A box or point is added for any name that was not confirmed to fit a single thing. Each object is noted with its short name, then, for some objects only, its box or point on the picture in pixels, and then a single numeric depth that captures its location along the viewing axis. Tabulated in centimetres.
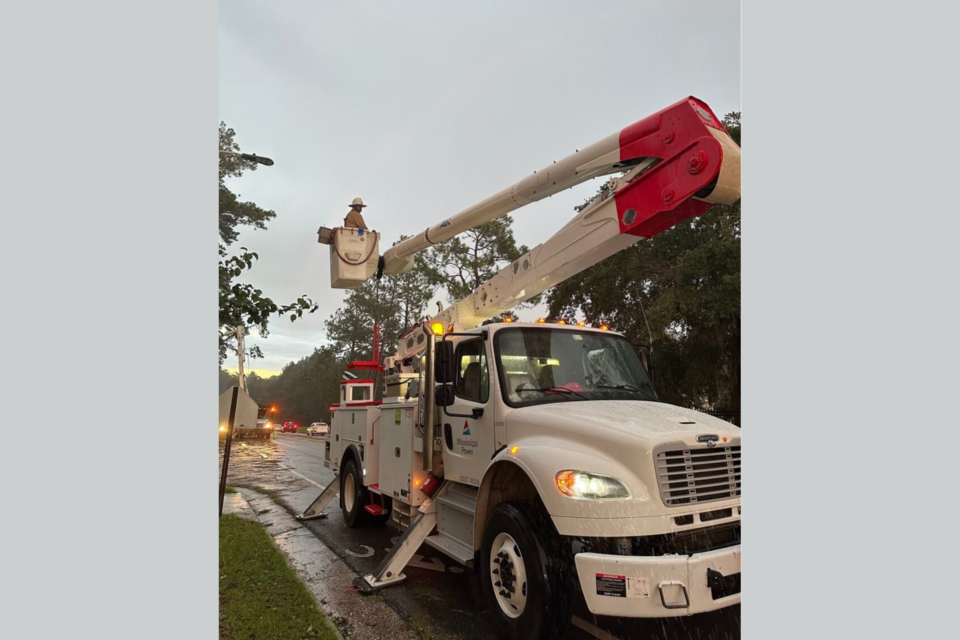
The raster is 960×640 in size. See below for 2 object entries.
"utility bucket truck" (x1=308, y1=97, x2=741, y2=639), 302
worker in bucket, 436
